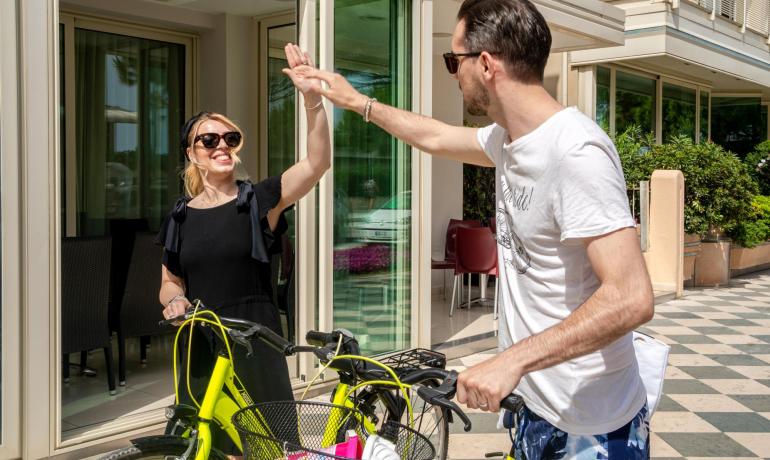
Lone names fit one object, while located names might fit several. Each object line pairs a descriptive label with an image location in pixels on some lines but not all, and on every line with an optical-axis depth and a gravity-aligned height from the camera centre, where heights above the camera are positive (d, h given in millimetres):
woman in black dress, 2943 -167
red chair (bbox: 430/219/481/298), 10207 -486
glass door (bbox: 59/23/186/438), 5867 +319
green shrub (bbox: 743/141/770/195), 16906 +728
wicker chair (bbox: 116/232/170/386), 5711 -708
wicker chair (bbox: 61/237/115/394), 5129 -615
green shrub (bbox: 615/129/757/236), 11992 +313
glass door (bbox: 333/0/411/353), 5910 +67
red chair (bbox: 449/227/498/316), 9057 -591
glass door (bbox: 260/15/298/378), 8672 +1042
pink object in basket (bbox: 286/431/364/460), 1753 -542
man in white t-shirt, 1530 -124
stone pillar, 11234 -452
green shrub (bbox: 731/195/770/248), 12880 -437
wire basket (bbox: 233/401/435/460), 1735 -545
